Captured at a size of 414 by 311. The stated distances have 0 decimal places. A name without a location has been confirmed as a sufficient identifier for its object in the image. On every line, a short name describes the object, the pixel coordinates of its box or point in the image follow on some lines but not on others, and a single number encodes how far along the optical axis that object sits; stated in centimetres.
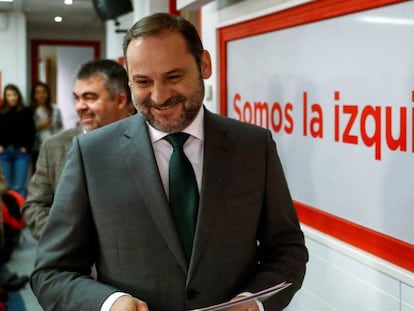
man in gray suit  147
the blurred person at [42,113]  909
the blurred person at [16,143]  836
